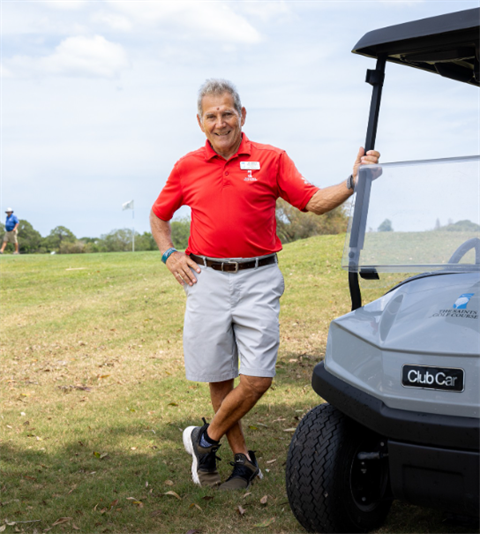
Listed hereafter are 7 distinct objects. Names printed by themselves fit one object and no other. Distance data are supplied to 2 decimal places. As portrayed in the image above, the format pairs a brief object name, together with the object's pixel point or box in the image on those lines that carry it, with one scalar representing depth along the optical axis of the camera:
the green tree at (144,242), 39.69
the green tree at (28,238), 46.75
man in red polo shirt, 3.44
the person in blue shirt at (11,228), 24.14
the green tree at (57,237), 44.75
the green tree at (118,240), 40.69
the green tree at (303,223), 28.50
